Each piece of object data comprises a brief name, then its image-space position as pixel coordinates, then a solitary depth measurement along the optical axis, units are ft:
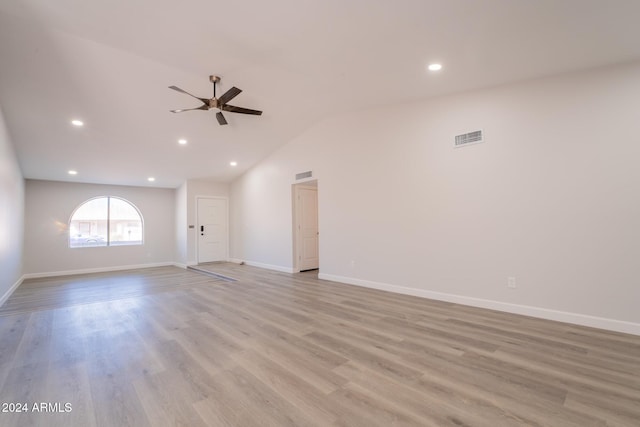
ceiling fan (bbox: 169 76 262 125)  12.32
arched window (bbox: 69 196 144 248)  25.98
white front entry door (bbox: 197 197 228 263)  28.40
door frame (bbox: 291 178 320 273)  22.24
